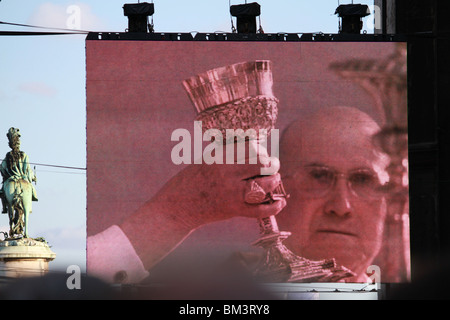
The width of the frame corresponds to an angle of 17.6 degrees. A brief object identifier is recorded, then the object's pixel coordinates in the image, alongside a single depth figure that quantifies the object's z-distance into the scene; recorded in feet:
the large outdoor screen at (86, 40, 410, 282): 168.96
